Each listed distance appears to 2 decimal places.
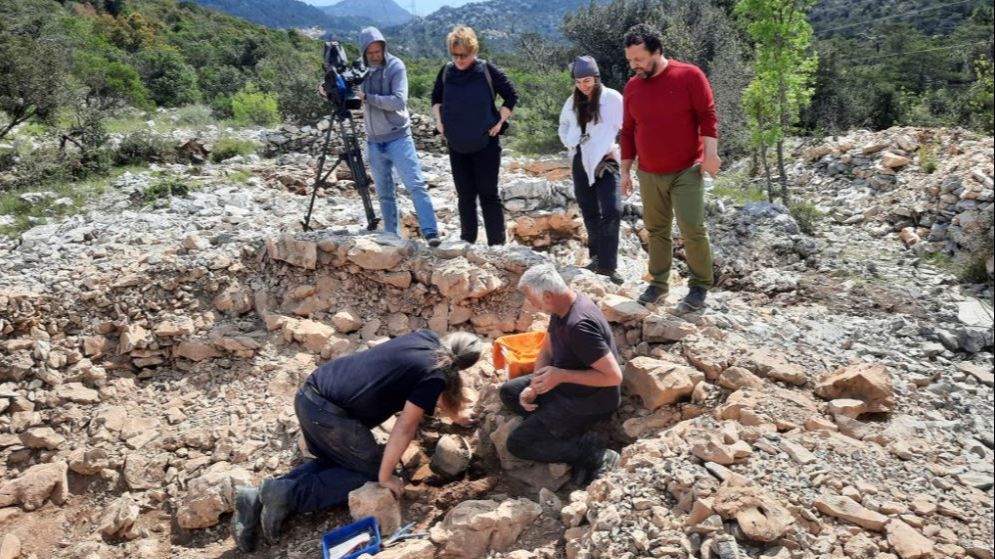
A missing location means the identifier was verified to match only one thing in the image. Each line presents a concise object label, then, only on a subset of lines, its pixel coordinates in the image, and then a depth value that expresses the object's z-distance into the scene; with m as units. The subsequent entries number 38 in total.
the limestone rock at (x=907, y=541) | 2.22
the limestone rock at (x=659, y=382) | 3.31
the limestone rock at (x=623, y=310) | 3.86
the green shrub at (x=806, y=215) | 6.78
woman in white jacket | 4.19
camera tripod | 4.99
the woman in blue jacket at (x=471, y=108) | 4.27
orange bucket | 3.78
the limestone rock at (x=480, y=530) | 2.86
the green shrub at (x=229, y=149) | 9.55
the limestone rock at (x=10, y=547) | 3.44
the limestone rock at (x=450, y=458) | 3.53
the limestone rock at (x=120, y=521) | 3.56
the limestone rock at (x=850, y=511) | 2.37
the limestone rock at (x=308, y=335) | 4.61
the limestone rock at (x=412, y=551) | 2.82
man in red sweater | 3.54
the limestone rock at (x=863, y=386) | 3.07
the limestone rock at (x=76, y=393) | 4.33
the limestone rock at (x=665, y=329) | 3.69
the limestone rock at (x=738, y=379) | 3.27
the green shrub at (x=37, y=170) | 7.80
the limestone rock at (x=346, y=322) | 4.71
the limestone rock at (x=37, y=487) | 3.77
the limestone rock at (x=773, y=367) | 3.29
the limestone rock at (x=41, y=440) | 4.12
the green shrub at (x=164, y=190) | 6.84
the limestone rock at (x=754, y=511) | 2.33
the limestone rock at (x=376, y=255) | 4.72
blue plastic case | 3.07
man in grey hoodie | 4.50
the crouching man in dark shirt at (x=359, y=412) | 3.18
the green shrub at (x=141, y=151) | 9.04
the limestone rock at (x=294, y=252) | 4.88
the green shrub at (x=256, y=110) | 13.52
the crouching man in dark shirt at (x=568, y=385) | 3.00
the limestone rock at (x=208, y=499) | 3.53
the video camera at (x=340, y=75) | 4.68
